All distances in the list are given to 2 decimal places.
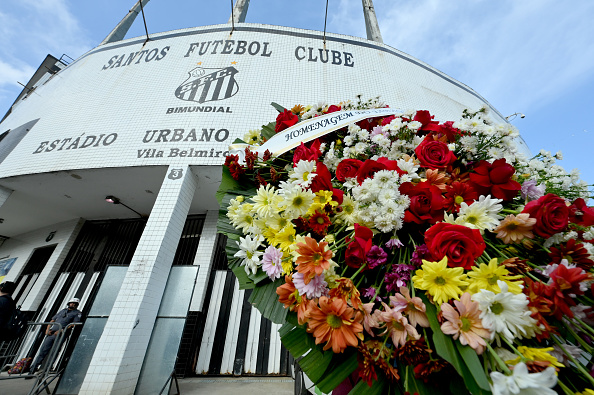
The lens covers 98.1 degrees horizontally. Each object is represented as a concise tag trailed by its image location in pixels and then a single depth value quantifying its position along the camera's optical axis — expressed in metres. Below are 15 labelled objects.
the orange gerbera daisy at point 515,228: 0.50
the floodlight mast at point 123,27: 7.05
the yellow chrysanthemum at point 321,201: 0.62
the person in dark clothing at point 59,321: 3.59
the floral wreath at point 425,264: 0.40
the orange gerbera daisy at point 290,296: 0.54
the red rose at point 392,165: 0.65
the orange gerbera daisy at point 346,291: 0.48
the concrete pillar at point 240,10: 6.43
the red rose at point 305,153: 0.77
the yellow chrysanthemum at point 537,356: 0.37
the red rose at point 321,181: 0.65
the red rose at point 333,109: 1.05
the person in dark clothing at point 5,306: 2.51
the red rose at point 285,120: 1.01
